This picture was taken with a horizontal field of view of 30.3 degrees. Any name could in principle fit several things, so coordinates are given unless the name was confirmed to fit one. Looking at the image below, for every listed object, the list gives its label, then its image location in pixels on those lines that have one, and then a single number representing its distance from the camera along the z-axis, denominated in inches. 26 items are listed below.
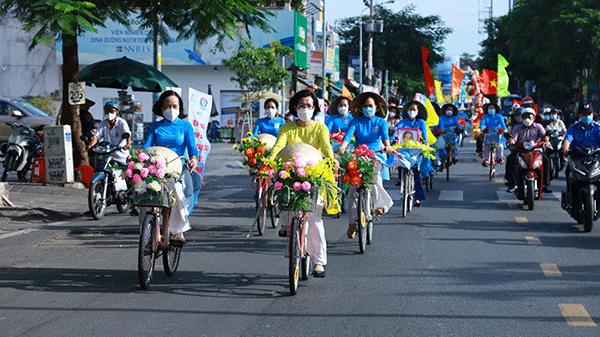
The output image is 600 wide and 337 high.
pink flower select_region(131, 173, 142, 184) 388.5
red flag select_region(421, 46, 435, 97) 1255.0
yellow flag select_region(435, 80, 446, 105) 1534.4
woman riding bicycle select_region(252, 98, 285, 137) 677.3
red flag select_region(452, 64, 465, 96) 1910.2
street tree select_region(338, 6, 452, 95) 4106.8
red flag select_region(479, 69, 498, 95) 2054.6
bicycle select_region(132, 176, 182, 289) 377.1
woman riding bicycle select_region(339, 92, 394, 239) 545.3
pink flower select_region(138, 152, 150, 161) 392.2
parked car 1262.3
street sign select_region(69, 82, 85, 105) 783.7
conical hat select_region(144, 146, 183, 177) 398.3
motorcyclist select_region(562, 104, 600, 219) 634.2
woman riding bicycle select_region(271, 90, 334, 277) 420.2
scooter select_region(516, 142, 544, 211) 721.0
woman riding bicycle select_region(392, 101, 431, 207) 715.4
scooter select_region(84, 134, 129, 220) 630.5
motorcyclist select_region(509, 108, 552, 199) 746.8
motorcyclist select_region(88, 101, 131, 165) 665.6
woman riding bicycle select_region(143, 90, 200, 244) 428.8
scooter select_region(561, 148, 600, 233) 578.9
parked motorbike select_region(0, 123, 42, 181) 878.4
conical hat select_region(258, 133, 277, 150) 625.3
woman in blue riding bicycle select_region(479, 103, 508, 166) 1037.8
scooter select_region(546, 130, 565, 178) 1023.0
